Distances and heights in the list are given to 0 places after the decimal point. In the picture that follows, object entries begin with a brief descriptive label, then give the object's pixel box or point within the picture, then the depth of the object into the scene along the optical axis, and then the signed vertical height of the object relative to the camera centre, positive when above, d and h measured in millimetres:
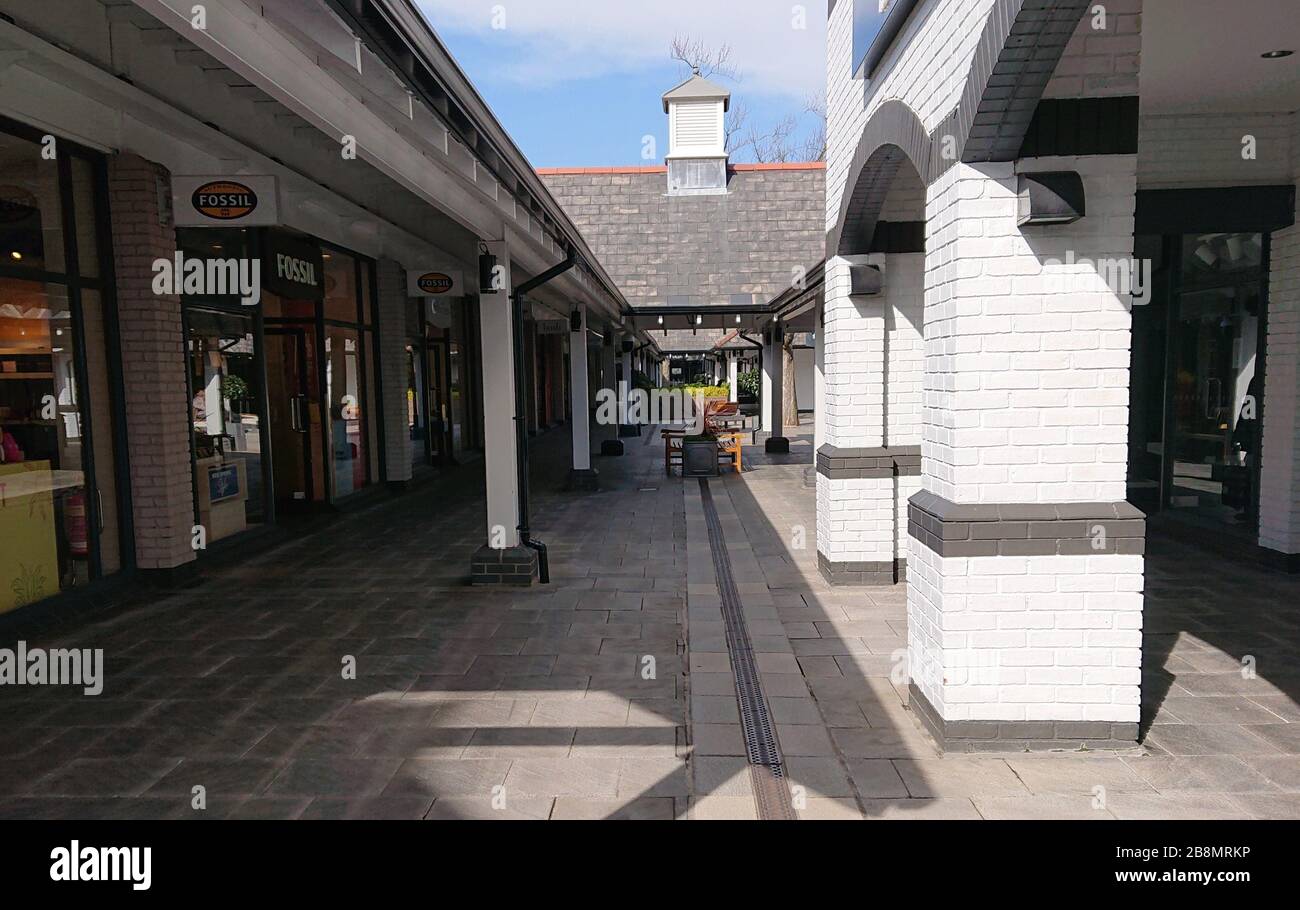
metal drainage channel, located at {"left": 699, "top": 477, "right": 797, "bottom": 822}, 3312 -1656
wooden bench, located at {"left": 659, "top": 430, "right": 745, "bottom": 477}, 14188 -937
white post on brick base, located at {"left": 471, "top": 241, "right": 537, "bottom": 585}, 6680 -469
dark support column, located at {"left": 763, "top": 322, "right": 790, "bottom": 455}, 16141 +176
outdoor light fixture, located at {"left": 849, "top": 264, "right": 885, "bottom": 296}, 6309 +837
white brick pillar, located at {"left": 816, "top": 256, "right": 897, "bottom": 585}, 6547 -590
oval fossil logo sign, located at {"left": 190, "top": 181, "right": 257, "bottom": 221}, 5824 +1447
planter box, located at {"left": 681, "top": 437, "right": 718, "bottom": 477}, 13539 -1076
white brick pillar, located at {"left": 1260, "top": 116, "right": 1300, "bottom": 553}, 6754 -200
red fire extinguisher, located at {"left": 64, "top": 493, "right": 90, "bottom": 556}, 6061 -887
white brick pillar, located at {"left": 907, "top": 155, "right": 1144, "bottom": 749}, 3539 -404
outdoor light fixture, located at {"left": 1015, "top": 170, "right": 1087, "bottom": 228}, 3393 +778
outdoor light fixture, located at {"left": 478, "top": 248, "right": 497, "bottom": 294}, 6566 +1002
